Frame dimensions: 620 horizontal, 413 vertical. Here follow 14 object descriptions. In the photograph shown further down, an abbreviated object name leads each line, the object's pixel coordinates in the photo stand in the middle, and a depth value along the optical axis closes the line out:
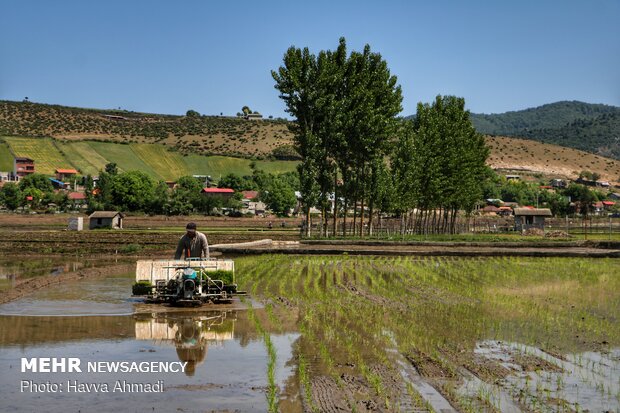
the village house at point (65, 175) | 180.00
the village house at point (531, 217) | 99.31
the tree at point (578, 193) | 176.25
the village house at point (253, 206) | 153.16
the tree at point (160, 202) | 132.38
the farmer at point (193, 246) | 27.09
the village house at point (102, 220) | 90.06
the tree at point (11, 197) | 141.88
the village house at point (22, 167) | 180.38
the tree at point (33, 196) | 146.88
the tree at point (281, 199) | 143.50
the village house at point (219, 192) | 159.38
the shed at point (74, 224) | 87.31
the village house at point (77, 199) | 148.20
